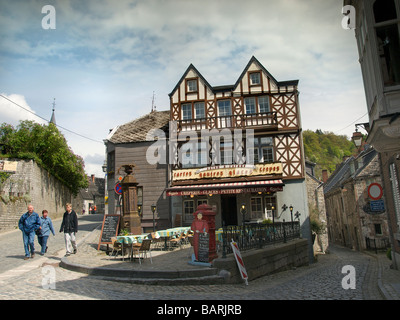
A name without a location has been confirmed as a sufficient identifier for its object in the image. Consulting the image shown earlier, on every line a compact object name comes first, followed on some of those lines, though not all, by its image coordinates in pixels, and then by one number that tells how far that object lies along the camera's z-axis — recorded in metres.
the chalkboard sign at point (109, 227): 12.73
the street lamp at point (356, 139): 14.89
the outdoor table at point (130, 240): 10.29
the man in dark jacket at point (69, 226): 11.52
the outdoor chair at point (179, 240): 13.15
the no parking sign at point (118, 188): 16.11
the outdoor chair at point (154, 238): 12.44
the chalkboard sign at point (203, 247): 9.17
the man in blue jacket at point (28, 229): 11.16
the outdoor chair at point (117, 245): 10.63
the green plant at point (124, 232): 12.30
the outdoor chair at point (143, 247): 9.97
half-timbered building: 19.56
